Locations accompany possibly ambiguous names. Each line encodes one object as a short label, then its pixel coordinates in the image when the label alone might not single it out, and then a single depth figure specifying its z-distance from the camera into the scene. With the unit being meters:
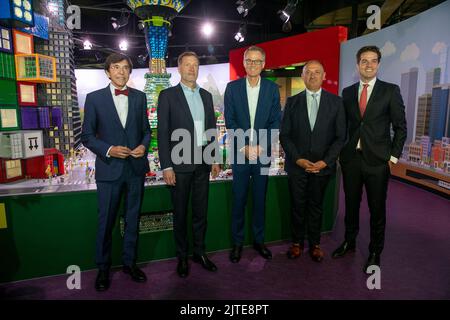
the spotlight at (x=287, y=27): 7.68
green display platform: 2.31
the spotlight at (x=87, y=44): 9.70
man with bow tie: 2.13
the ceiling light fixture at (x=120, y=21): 8.48
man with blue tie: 2.52
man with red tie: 2.37
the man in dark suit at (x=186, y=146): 2.27
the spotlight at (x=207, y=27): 8.76
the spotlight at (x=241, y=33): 8.89
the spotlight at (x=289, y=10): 5.93
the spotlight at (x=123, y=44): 10.34
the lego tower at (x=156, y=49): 2.79
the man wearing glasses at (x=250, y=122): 2.48
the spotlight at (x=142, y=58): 14.27
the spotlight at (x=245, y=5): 6.08
